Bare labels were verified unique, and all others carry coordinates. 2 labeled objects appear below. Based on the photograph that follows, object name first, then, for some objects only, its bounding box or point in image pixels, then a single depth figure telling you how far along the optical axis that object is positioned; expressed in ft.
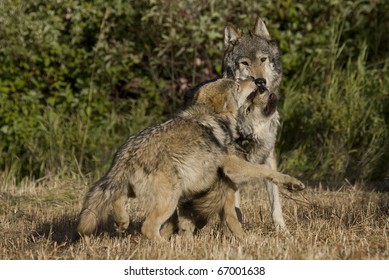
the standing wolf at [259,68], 47.98
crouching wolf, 40.42
